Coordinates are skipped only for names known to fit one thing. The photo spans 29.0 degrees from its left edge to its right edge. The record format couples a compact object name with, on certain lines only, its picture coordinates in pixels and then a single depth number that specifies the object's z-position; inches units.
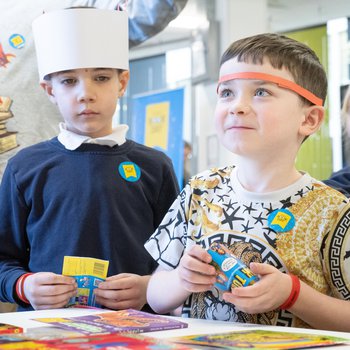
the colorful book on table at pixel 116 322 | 38.9
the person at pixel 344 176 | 71.8
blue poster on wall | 167.3
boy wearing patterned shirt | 50.0
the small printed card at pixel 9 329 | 38.0
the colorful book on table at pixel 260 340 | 34.0
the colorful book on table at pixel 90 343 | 32.2
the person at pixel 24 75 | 85.4
